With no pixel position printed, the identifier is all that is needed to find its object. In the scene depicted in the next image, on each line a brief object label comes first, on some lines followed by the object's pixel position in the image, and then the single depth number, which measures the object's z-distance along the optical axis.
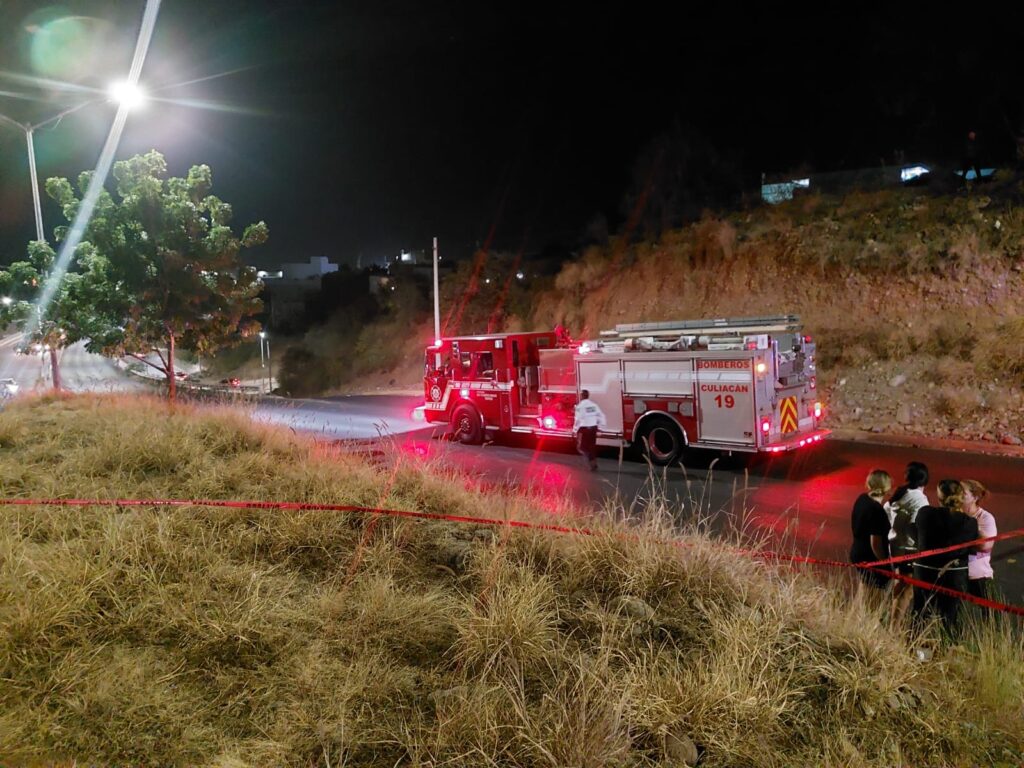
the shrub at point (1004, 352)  13.04
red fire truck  10.38
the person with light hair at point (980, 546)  4.68
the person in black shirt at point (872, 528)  4.99
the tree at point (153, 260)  13.60
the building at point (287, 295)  65.06
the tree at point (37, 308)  13.95
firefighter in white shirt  11.30
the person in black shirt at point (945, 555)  4.45
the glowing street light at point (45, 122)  11.73
